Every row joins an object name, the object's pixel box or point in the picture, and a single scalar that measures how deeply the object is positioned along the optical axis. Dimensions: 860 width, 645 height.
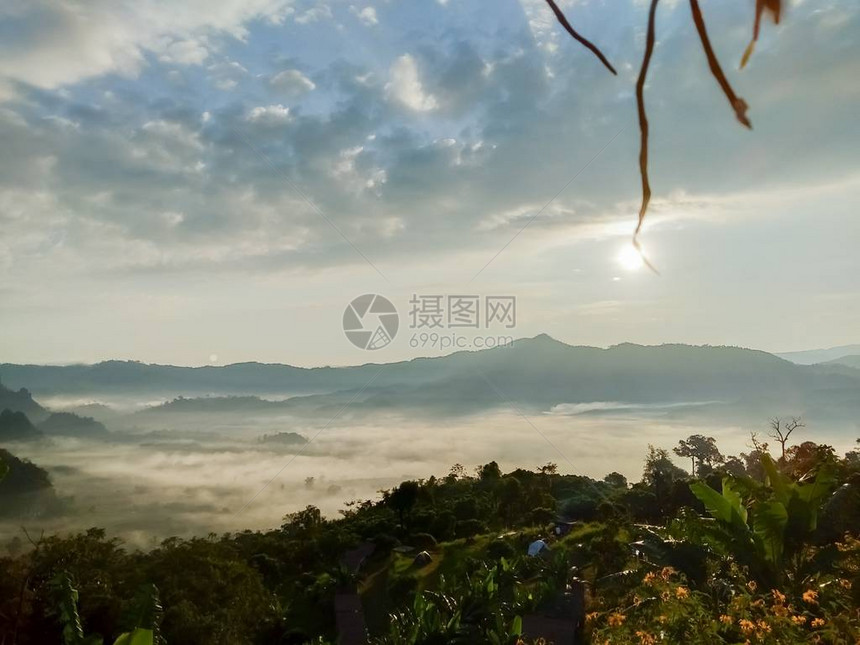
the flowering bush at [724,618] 5.06
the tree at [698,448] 42.07
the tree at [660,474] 28.03
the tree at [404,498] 29.16
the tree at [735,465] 32.03
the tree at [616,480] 41.38
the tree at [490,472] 35.25
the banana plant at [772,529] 8.91
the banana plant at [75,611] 9.73
